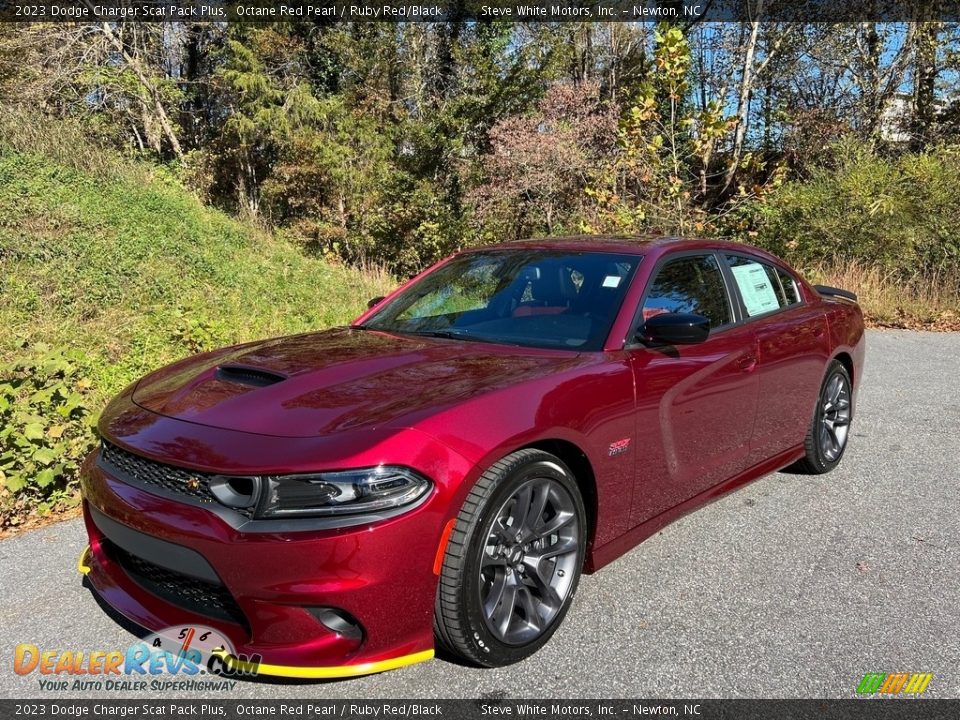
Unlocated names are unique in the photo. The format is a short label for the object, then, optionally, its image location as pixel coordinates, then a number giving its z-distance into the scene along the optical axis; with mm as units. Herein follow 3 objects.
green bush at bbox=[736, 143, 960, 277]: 13156
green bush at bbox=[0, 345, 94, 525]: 4121
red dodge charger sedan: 2230
